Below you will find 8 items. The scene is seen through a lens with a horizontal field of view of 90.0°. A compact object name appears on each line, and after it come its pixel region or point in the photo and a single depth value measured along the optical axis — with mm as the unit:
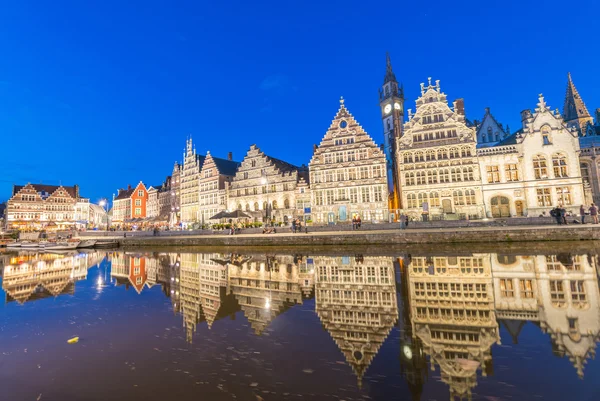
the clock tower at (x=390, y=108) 66188
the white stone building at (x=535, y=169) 36219
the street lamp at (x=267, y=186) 41938
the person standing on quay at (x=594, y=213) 23856
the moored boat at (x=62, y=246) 36750
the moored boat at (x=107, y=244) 36594
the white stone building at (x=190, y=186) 62691
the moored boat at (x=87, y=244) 37138
